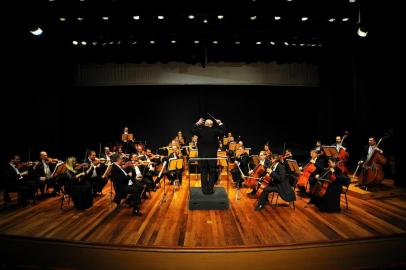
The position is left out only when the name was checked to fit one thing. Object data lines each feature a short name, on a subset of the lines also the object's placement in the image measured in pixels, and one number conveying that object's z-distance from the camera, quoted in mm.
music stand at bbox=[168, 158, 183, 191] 6301
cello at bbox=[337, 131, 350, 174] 6489
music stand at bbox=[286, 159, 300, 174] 5849
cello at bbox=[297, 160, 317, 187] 6149
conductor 5746
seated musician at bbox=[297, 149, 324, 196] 6078
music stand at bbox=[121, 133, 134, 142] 10023
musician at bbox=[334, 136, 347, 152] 8071
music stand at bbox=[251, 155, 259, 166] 6604
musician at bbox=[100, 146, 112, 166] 7178
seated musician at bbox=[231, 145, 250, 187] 7470
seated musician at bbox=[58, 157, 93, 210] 5691
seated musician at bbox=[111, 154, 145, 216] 5523
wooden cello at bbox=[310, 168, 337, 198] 5379
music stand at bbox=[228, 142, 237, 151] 9416
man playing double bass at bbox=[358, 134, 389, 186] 6531
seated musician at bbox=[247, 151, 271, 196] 6167
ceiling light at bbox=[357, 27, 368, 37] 6261
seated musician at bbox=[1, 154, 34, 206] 5832
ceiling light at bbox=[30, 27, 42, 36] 6294
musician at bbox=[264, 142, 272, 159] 6796
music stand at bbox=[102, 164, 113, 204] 5804
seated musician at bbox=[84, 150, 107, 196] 6422
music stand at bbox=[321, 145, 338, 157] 7128
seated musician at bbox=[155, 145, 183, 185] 7132
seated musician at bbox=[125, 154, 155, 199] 5840
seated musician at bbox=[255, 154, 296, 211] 5602
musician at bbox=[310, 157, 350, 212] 5367
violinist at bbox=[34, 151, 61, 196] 6316
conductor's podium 5613
